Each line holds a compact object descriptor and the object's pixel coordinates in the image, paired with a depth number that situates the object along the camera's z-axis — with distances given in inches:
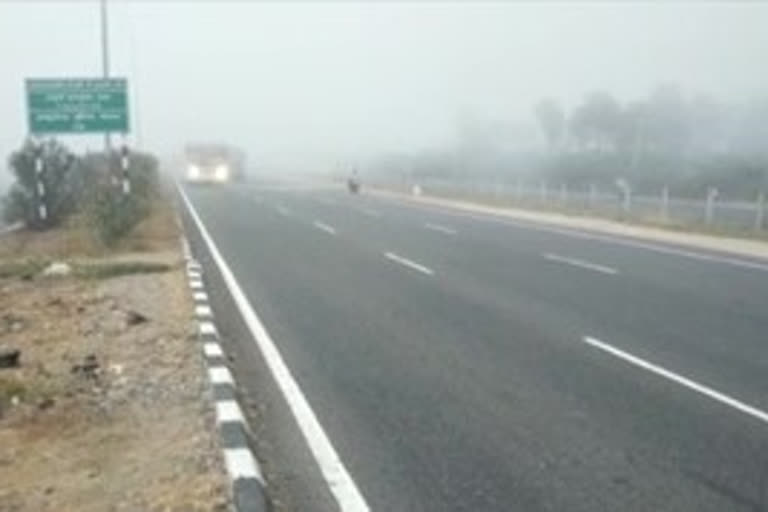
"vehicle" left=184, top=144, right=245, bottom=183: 3390.7
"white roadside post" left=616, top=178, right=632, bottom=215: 1592.8
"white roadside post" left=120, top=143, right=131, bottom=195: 1219.2
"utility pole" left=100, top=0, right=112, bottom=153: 1419.8
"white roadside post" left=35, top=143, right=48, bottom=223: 1437.0
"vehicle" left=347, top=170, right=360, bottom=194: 2775.6
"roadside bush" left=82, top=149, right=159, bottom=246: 1093.1
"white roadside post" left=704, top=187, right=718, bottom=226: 1369.3
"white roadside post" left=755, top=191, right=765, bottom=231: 1263.5
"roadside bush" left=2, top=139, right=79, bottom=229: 1510.8
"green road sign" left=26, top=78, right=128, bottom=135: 1439.5
